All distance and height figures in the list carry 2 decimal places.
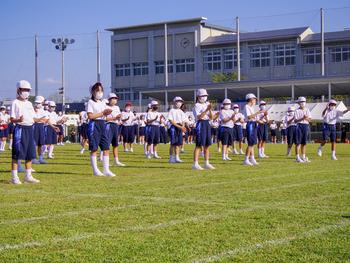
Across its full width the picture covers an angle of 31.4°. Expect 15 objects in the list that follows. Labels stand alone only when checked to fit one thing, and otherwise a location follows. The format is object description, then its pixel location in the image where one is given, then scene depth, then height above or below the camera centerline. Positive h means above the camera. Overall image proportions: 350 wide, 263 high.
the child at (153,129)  24.27 +0.03
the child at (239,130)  27.70 -0.03
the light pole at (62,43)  69.69 +9.89
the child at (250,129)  19.27 +0.01
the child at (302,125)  20.82 +0.13
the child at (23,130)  13.20 +0.03
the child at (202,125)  17.20 +0.13
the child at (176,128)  21.38 +0.07
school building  80.56 +10.49
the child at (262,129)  23.41 +0.01
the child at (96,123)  15.02 +0.19
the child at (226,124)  20.88 +0.19
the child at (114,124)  17.78 +0.19
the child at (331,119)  22.42 +0.35
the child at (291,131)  21.44 -0.08
